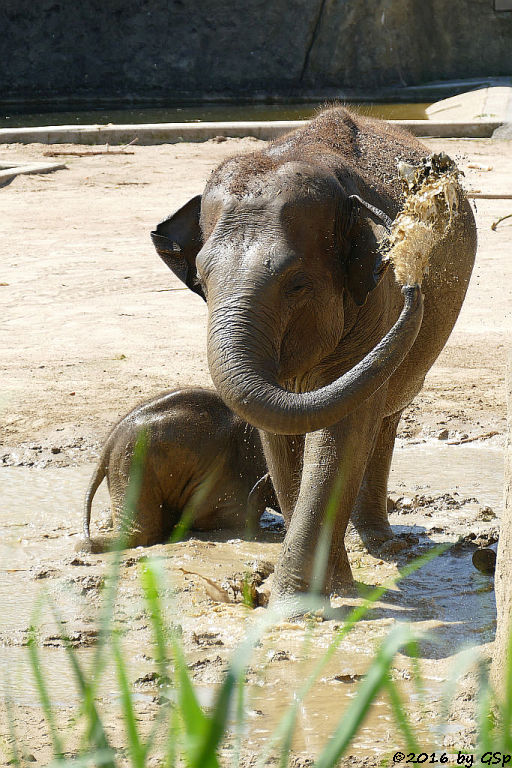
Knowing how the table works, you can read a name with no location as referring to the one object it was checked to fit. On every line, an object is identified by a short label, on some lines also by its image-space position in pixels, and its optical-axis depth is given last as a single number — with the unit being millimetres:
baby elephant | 18902
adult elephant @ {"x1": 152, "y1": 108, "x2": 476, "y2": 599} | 17098
